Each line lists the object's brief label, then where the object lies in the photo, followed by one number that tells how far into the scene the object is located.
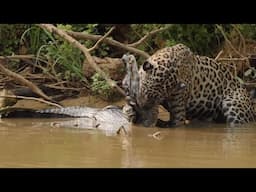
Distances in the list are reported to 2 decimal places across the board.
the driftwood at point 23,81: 12.67
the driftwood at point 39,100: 12.03
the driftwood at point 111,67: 14.24
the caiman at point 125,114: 10.49
